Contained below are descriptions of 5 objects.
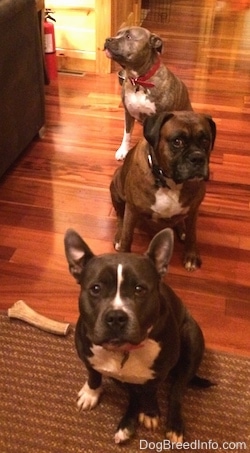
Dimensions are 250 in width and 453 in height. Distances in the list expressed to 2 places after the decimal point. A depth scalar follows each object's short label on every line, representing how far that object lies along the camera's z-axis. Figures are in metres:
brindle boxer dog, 1.77
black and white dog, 1.20
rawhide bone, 1.79
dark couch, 2.33
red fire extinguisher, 3.59
